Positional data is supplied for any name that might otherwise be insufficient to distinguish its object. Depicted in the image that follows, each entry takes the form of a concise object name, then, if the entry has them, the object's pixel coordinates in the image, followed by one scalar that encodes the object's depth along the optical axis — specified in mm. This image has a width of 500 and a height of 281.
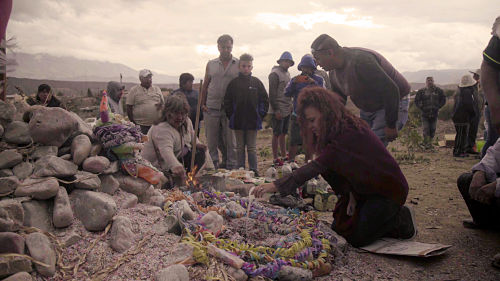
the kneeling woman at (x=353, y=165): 3014
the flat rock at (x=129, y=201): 3080
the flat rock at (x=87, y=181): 2834
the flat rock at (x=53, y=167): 2678
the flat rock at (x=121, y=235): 2543
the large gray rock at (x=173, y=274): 2203
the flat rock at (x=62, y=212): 2506
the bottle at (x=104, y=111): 3389
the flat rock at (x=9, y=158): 2658
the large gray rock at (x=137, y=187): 3315
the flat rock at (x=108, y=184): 3109
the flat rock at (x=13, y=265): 1990
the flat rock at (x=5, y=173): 2616
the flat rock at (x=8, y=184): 2443
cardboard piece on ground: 3029
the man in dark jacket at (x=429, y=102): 9461
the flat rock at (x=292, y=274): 2566
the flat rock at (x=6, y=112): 2832
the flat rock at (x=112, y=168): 3172
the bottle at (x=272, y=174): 5167
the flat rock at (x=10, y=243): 2080
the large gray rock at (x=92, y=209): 2639
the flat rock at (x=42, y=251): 2158
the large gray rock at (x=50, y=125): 2887
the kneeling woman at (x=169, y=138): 4270
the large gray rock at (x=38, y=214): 2426
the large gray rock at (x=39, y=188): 2488
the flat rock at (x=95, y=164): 2994
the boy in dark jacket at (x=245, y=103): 5853
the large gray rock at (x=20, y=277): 1965
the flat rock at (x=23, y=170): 2674
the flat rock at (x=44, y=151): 2865
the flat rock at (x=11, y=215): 2183
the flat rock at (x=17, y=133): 2836
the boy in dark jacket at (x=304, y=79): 6086
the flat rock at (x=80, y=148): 2965
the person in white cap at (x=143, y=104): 6297
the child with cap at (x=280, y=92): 6691
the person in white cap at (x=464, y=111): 8289
